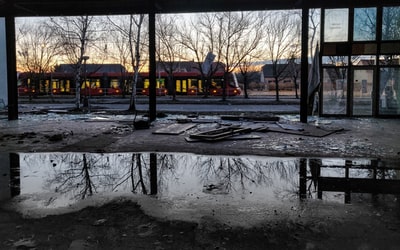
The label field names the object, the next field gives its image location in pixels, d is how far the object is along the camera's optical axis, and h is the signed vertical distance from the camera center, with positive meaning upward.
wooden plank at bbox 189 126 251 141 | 11.80 -1.29
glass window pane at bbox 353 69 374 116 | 19.50 +0.45
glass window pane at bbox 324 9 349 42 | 19.55 +3.61
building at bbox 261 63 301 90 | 76.88 +2.62
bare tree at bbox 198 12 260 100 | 37.03 +5.77
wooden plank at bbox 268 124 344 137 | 13.12 -1.31
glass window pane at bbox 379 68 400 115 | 19.25 +0.19
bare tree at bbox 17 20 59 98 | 41.91 +5.03
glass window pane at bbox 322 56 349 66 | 19.59 +1.79
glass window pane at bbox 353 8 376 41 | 19.22 +3.59
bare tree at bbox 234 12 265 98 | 37.41 +4.91
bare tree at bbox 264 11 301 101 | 37.78 +5.97
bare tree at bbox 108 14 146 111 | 24.04 +4.52
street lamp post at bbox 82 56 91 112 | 28.31 -0.59
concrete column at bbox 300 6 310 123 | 16.89 +1.33
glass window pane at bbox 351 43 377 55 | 19.23 +2.33
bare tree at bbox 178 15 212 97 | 39.09 +5.11
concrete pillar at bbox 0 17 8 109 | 26.11 +2.00
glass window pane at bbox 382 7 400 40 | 19.06 +3.62
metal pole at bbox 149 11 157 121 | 18.00 +1.20
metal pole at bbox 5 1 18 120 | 18.33 +1.36
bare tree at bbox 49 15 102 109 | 25.06 +4.66
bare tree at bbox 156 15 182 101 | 37.88 +5.18
